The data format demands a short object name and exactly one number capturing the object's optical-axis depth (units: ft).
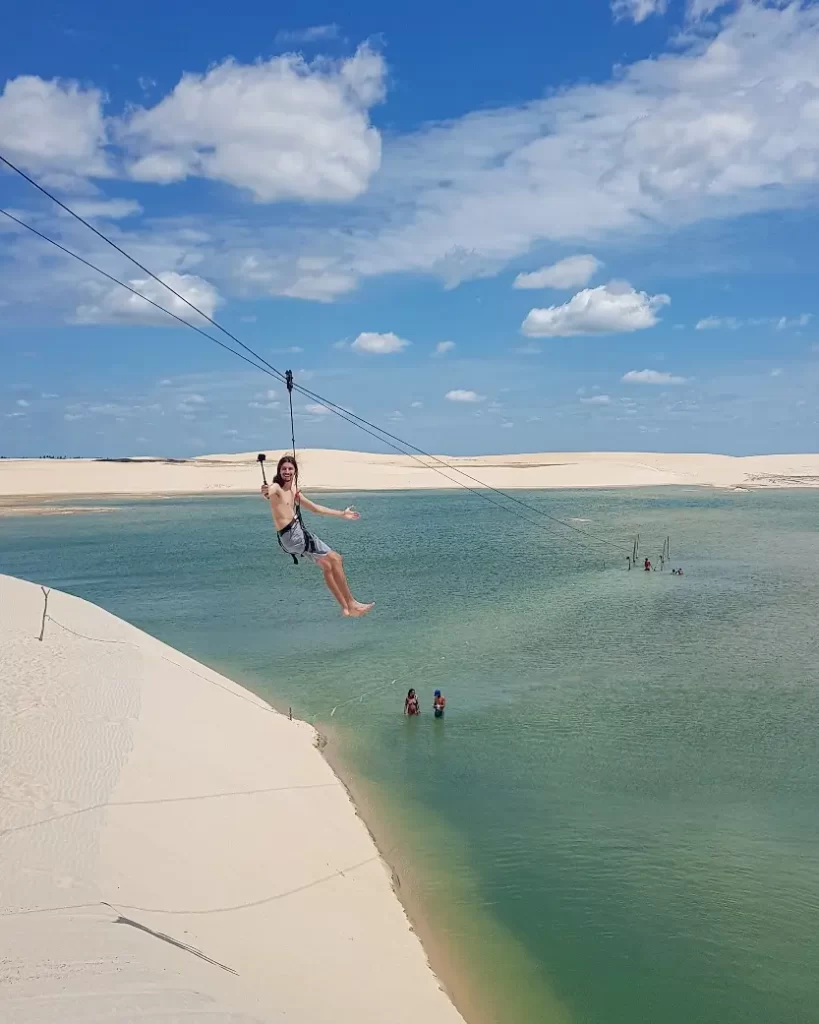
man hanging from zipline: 27.43
